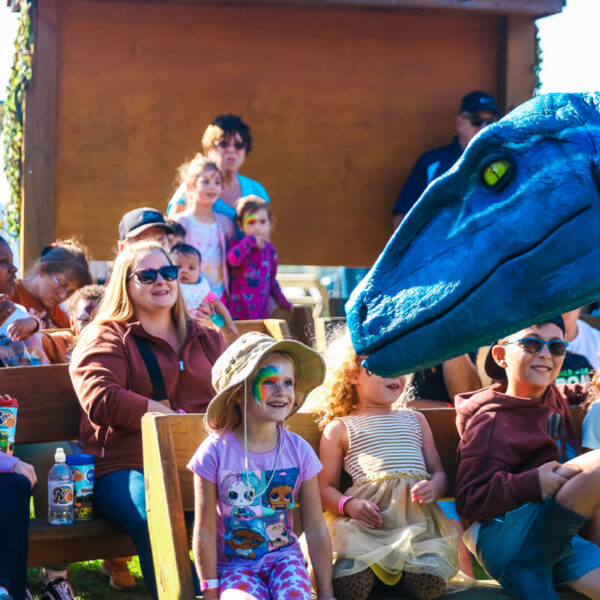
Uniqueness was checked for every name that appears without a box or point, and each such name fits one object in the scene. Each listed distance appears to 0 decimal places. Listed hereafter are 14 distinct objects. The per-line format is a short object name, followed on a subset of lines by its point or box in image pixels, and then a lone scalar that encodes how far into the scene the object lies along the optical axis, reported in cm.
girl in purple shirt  327
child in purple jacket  628
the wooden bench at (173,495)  320
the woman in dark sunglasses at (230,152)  679
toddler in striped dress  343
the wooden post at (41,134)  750
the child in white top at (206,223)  619
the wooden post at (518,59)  819
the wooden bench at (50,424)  378
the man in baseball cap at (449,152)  709
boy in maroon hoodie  350
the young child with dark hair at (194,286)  563
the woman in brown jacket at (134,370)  384
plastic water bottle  376
